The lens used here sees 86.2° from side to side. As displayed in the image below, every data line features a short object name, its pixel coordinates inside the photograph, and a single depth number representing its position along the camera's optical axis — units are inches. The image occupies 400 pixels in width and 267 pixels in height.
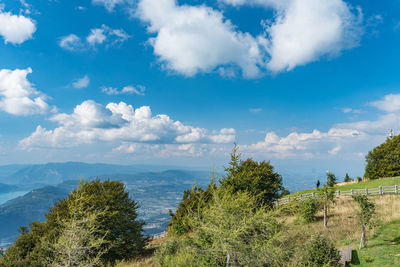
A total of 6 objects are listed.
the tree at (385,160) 1845.5
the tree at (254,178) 861.2
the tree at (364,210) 618.0
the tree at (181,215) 1100.0
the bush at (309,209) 900.6
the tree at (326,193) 853.2
